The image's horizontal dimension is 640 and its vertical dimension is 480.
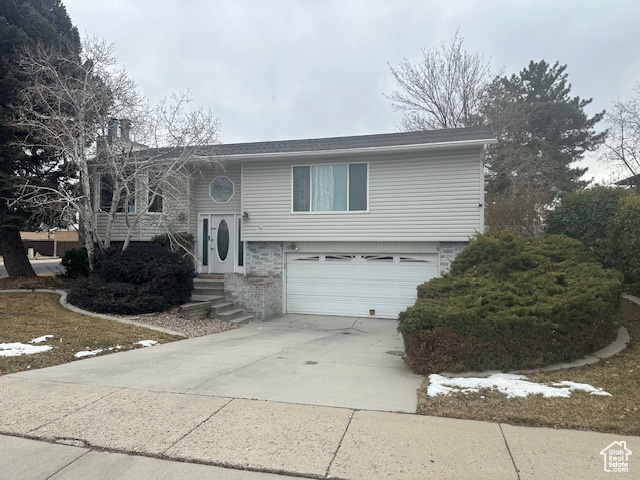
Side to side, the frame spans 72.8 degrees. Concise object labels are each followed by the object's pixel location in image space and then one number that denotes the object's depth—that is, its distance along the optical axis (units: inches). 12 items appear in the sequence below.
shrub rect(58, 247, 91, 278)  548.4
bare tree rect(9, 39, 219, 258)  437.1
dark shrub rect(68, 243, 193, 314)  401.1
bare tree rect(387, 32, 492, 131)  907.4
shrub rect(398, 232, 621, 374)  224.2
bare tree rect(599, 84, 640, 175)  755.4
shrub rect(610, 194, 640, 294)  325.1
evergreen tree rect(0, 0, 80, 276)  477.4
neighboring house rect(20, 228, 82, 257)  1504.7
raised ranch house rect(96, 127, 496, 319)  465.4
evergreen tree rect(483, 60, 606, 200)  880.3
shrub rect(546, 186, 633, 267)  397.1
